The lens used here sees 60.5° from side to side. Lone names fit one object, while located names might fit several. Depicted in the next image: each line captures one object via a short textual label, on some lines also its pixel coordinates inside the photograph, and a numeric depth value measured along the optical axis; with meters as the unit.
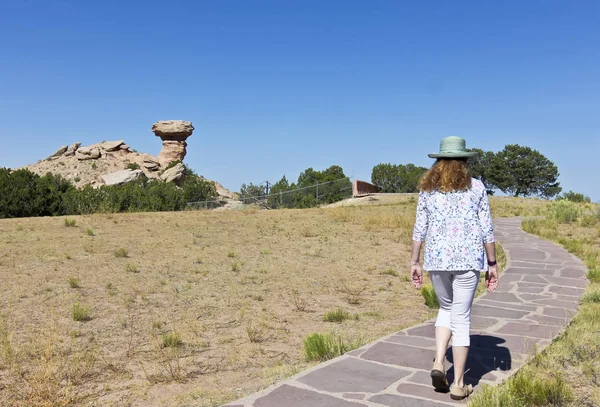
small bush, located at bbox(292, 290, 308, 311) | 7.34
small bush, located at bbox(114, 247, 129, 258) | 10.37
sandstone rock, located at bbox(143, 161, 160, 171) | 65.69
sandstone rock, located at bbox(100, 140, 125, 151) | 68.06
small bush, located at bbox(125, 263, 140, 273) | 9.16
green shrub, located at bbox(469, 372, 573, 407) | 3.10
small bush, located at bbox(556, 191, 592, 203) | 28.03
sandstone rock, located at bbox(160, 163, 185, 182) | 60.25
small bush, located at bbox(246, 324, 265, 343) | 5.82
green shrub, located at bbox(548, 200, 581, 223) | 16.81
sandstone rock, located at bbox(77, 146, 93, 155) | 66.75
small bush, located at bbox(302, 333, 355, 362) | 4.56
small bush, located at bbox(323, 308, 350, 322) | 6.63
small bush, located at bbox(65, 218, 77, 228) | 14.27
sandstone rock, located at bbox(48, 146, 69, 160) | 68.06
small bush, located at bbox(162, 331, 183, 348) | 5.54
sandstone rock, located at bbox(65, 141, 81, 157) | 68.56
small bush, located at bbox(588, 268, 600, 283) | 7.59
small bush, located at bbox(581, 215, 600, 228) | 15.48
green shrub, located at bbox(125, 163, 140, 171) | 62.83
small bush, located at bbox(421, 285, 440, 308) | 7.12
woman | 3.44
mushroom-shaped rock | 68.31
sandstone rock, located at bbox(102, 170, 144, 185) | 57.53
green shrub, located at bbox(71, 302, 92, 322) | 6.41
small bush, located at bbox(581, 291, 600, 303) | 6.29
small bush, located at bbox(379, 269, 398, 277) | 9.88
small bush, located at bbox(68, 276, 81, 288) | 7.91
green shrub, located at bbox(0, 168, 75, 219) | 22.59
